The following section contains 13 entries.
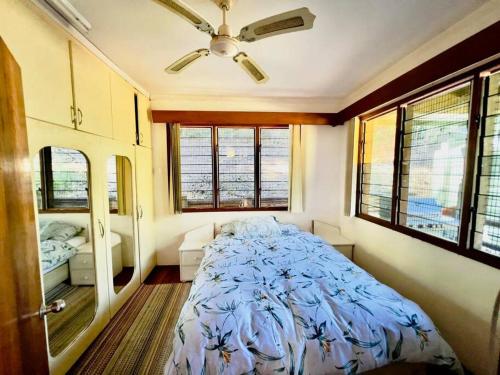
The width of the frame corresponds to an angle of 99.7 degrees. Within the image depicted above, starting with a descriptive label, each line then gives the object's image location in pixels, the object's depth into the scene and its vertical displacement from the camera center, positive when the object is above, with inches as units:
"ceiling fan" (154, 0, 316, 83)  41.2 +31.7
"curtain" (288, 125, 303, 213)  120.3 +0.7
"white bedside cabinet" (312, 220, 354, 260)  111.7 -36.6
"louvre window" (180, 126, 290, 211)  122.0 +3.3
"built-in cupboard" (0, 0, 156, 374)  50.4 +0.5
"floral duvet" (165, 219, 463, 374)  41.5 -33.9
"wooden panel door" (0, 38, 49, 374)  23.4 -8.8
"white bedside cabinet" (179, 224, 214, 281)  105.5 -42.9
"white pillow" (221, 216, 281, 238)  107.0 -28.8
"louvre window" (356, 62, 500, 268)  56.1 +2.3
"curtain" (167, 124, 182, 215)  115.8 +2.4
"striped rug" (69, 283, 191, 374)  60.7 -55.7
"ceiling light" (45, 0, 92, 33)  51.4 +40.9
